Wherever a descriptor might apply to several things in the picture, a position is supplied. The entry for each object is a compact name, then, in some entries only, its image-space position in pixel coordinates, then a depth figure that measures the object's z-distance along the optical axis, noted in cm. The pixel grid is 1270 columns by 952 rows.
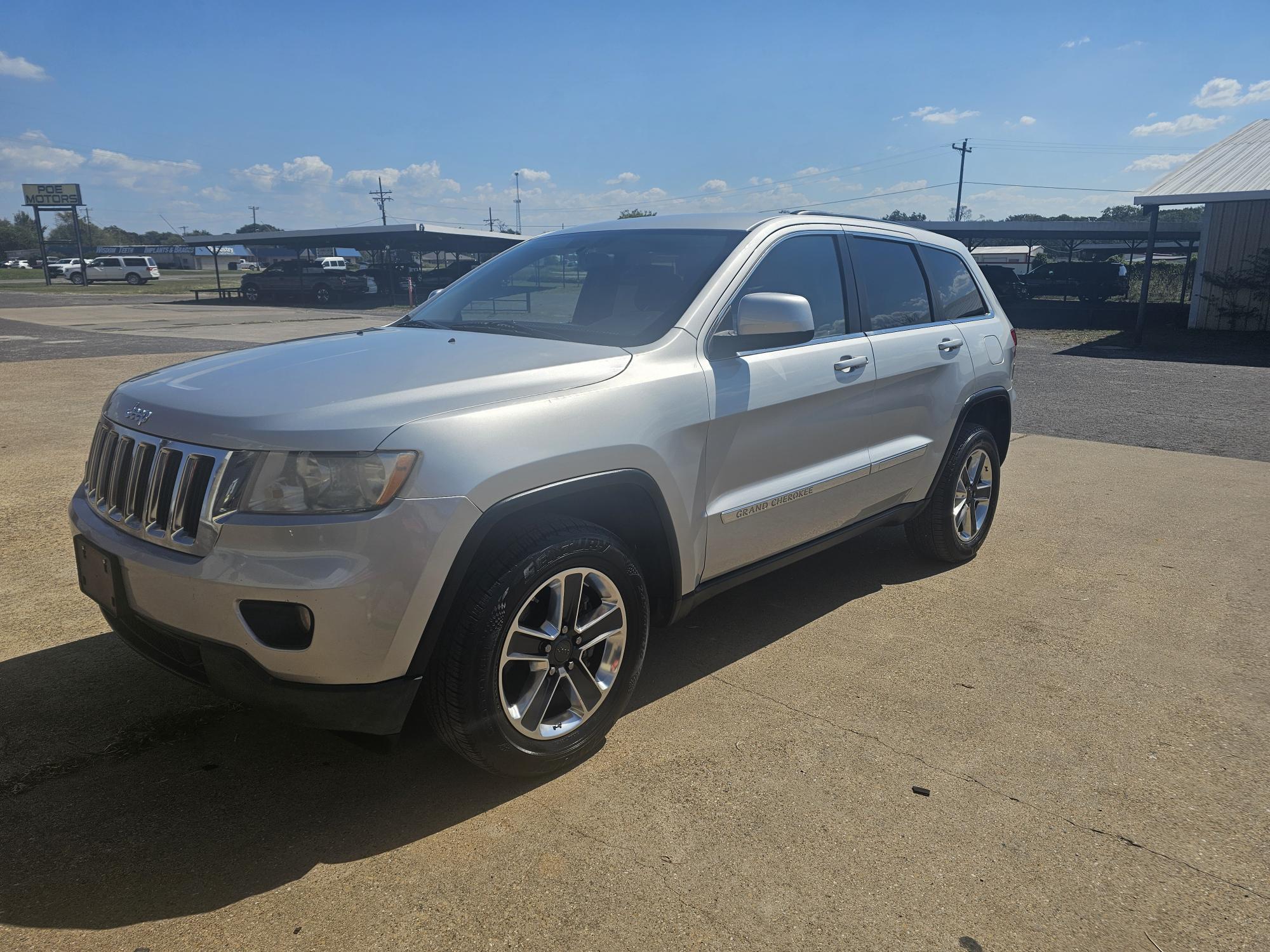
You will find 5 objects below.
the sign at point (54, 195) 6919
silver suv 249
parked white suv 5900
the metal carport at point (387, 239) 3697
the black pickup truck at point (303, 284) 3869
